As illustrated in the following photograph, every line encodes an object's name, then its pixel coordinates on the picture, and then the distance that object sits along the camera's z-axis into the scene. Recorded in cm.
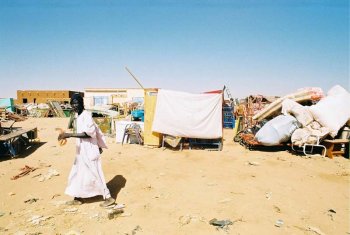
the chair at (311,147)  811
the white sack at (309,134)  822
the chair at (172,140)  921
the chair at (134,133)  1027
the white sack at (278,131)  866
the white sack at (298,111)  873
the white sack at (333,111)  843
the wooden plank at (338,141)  820
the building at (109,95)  3316
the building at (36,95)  4098
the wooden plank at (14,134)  804
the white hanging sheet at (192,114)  914
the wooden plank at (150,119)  980
